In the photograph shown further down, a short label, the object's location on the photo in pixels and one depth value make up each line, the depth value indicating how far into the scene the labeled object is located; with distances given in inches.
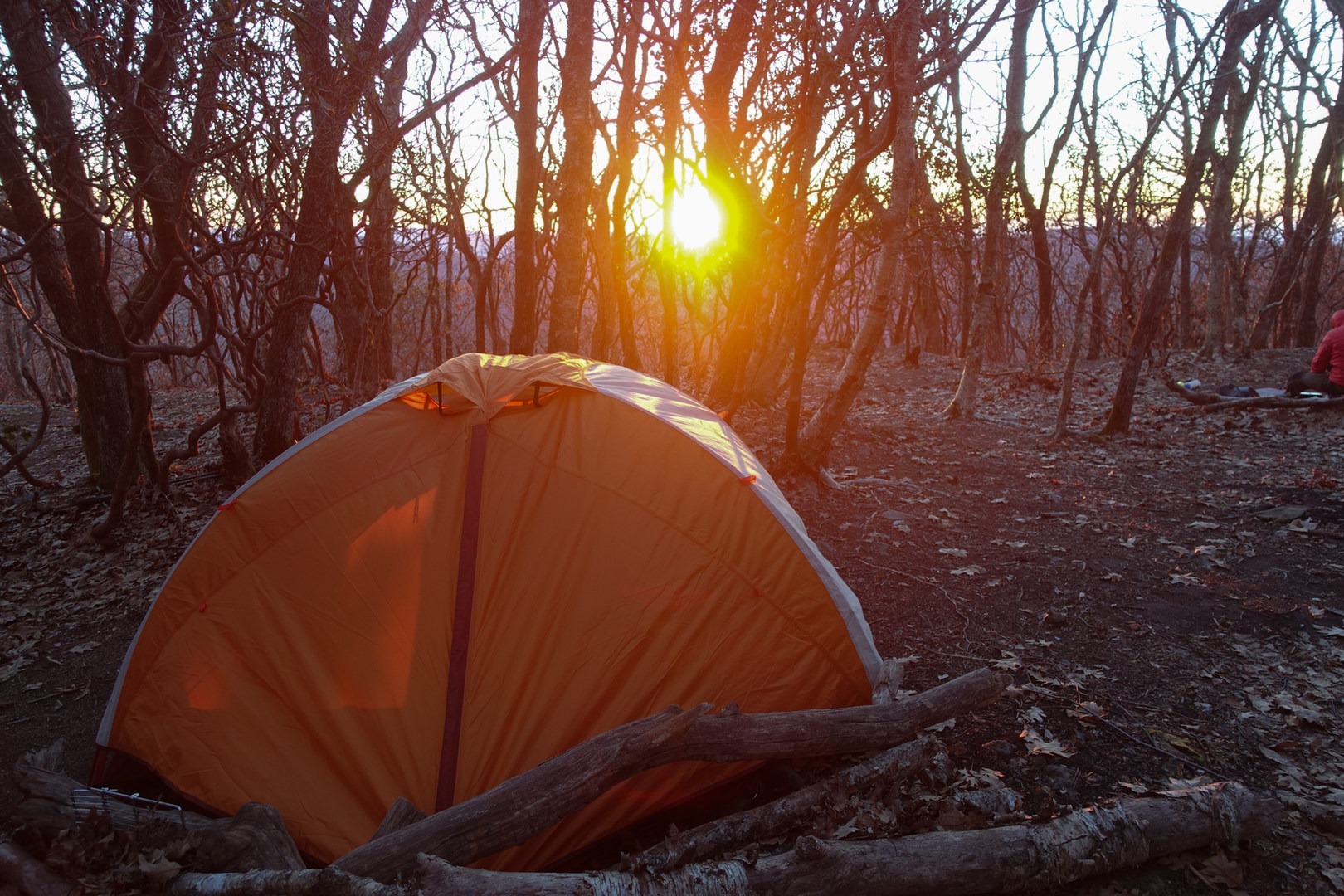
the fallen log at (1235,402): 414.9
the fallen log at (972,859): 101.7
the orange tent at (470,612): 141.5
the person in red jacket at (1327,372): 417.4
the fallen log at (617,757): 113.0
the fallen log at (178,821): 117.0
